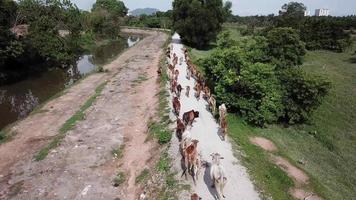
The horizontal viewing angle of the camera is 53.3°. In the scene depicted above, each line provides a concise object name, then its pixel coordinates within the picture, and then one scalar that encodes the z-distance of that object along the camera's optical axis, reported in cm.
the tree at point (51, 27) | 4622
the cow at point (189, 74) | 3384
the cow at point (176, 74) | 3076
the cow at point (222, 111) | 2042
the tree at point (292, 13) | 6807
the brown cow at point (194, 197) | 1269
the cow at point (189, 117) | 2041
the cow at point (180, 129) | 1872
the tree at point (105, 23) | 8462
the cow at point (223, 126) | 1998
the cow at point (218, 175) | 1367
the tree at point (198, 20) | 5891
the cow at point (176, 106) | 2255
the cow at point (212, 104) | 2409
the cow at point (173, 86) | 2808
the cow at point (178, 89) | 2697
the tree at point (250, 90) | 2466
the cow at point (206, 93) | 2671
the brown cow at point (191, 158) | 1490
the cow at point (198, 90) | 2723
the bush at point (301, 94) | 2477
